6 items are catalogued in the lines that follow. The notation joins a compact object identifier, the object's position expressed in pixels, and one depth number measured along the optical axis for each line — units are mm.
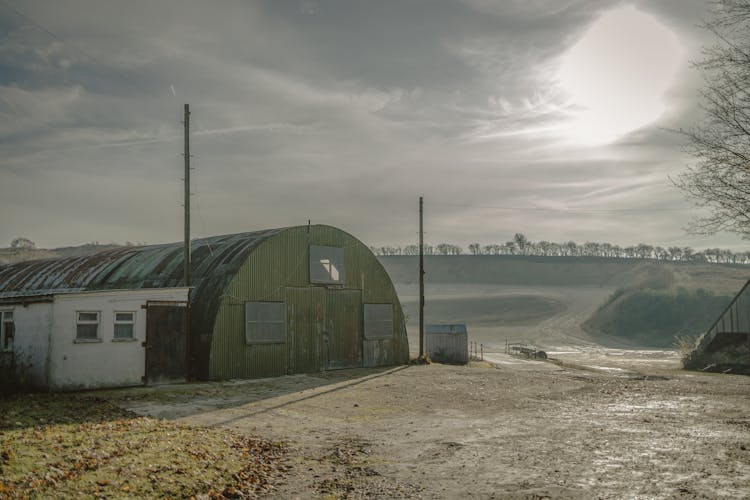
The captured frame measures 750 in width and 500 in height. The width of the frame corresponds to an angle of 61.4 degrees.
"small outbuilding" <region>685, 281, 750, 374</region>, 34344
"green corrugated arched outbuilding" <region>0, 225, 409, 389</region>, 19656
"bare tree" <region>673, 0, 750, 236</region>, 17281
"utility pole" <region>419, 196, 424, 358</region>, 33525
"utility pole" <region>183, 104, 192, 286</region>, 24359
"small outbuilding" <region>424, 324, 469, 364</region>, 35469
